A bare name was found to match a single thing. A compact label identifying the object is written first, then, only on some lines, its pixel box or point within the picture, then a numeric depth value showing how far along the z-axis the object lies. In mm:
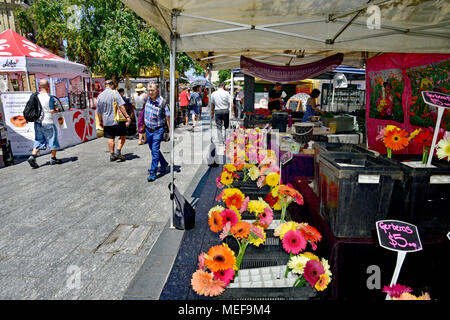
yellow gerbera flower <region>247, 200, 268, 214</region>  2369
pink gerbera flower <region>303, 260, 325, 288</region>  1725
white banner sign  7898
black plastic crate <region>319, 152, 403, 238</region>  1867
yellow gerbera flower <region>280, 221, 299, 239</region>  2117
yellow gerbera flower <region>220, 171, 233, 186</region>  3277
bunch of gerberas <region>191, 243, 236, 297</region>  1715
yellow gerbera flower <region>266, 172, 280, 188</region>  2986
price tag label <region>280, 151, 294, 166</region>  3199
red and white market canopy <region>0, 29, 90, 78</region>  7840
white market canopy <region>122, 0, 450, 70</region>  2881
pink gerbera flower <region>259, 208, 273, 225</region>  2339
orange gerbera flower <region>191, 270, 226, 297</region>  1697
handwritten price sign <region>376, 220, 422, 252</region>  1630
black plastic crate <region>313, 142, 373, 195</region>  2652
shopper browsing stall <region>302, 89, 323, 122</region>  7301
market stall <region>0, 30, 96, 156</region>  7891
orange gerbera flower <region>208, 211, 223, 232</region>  2203
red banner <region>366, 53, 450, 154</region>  3787
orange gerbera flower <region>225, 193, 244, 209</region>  2488
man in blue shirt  5562
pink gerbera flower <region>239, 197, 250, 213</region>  2436
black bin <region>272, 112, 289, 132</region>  5773
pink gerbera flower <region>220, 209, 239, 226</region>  2184
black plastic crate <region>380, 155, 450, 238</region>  1893
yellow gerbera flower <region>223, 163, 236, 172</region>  3361
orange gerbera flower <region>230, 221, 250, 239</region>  2020
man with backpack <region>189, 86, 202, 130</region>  14566
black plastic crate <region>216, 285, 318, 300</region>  1725
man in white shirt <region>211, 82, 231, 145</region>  9234
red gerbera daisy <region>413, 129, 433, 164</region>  2363
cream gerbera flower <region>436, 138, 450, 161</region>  2053
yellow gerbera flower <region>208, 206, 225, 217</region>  2451
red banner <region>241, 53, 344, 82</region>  5449
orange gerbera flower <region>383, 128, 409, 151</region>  2346
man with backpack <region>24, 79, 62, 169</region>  6883
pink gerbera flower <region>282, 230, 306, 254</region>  1922
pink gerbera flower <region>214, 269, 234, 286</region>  1748
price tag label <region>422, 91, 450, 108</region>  2283
